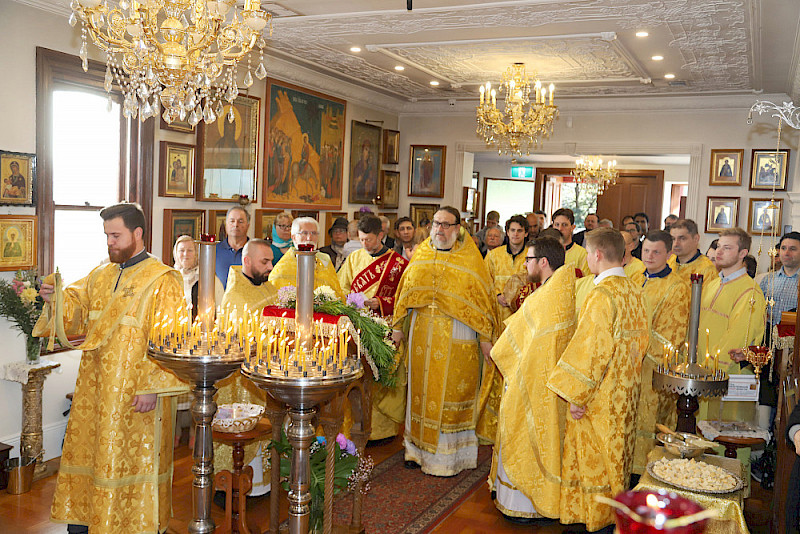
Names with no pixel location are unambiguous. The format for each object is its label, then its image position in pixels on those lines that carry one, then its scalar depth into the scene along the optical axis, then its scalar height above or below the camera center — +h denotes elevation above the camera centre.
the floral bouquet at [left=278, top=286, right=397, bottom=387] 3.90 -0.69
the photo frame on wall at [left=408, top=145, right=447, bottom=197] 12.78 +0.58
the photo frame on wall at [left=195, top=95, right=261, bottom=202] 8.21 +0.47
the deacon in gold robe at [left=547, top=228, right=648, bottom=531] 4.30 -1.07
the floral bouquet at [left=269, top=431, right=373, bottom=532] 4.17 -1.64
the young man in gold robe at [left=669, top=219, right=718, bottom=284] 6.36 -0.35
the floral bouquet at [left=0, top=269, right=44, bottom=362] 5.48 -0.94
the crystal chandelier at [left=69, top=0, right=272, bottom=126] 4.00 +0.90
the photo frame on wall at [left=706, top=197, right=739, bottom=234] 10.71 +0.05
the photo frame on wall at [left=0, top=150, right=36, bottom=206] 5.71 +0.04
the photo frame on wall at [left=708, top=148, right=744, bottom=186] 10.62 +0.76
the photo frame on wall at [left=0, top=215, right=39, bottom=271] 5.68 -0.48
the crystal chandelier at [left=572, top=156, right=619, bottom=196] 14.55 +0.84
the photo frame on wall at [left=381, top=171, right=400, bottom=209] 12.55 +0.22
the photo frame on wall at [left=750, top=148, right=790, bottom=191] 10.47 +0.72
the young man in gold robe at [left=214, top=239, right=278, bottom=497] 5.01 -0.76
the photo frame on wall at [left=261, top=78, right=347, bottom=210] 9.57 +0.71
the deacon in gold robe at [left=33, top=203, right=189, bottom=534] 4.00 -1.19
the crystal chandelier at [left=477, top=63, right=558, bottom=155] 8.28 +1.08
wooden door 17.53 +0.40
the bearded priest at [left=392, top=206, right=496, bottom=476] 5.72 -1.07
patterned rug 4.85 -2.22
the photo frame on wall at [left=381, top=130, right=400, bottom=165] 12.52 +0.96
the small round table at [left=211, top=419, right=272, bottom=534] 4.09 -1.68
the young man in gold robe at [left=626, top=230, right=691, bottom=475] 5.48 -0.86
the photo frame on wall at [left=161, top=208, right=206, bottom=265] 7.68 -0.39
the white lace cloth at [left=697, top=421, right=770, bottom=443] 4.55 -1.40
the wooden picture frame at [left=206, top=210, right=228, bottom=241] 8.38 -0.37
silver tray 3.17 -1.23
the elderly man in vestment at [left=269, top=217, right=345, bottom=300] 5.54 -0.56
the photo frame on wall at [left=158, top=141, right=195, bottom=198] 7.55 +0.22
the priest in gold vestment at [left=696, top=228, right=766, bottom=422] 5.47 -0.76
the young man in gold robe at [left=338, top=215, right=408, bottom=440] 6.16 -0.73
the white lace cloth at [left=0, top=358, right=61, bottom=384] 5.59 -1.50
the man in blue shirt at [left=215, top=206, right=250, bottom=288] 6.50 -0.40
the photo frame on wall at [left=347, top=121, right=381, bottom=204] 11.56 +0.63
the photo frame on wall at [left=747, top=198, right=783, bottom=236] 10.49 +0.03
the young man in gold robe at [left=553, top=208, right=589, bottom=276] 7.93 -0.31
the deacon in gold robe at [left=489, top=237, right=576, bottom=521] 4.58 -1.17
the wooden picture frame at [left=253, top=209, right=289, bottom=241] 9.32 -0.37
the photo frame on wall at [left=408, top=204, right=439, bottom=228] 12.87 -0.15
